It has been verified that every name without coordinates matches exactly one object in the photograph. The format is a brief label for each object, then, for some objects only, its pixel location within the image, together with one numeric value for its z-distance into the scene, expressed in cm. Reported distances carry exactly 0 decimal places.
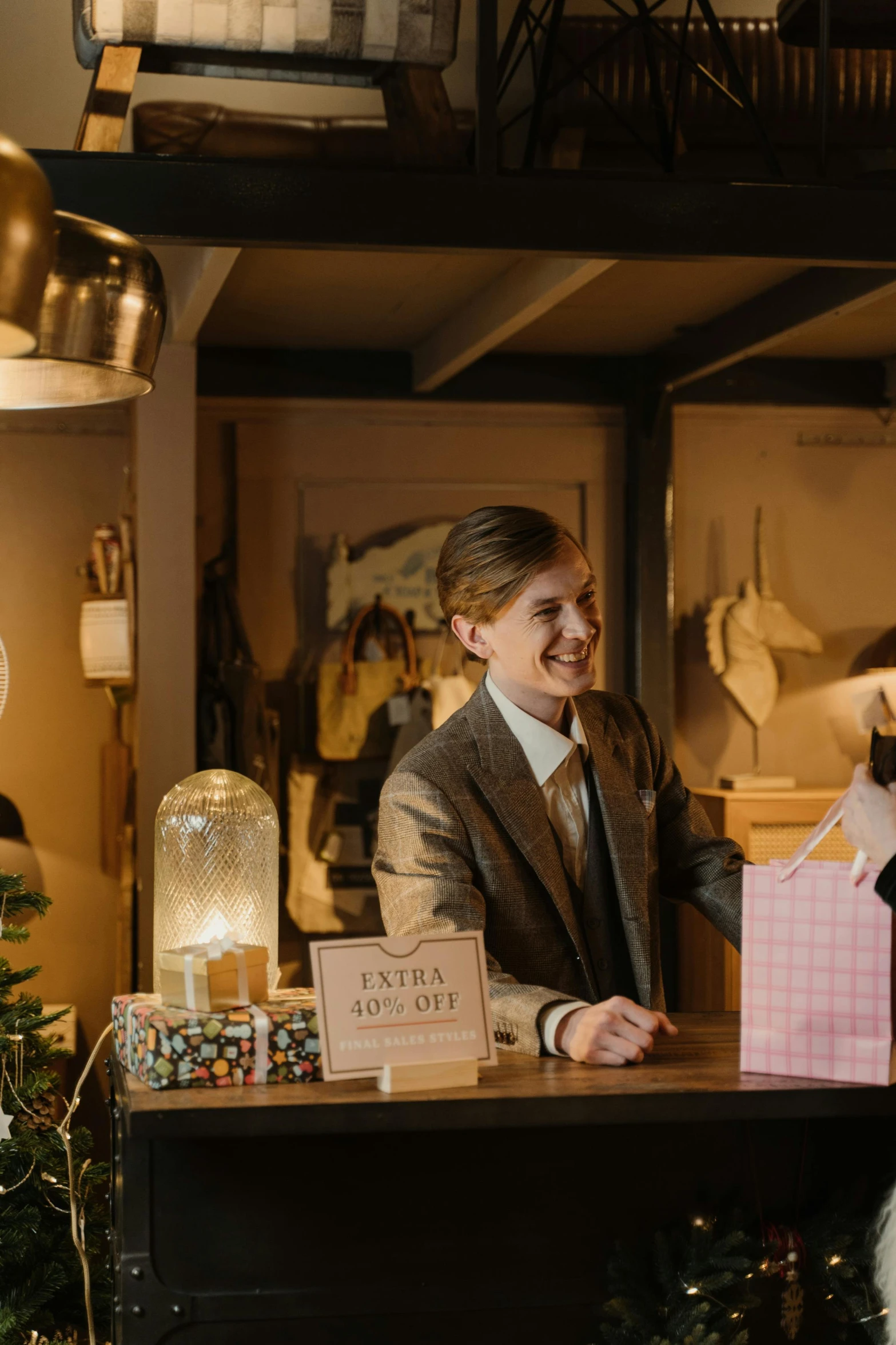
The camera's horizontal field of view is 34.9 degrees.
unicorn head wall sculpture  528
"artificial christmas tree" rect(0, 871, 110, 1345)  273
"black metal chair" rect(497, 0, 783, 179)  324
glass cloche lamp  220
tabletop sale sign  167
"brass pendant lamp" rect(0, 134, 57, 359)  123
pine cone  304
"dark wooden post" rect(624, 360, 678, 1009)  526
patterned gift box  170
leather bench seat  366
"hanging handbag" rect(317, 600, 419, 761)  507
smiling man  210
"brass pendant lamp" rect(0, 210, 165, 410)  170
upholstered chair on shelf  323
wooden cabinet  493
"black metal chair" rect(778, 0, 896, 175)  368
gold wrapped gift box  178
